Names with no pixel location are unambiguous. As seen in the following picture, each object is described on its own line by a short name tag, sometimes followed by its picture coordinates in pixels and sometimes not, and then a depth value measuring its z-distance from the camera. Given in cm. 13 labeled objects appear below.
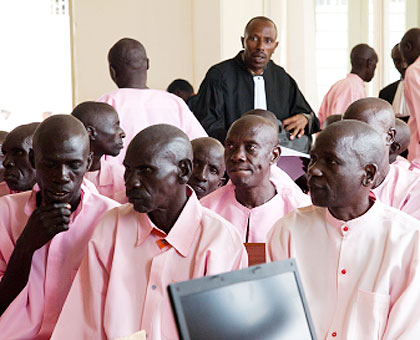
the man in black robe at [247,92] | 604
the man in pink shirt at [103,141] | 462
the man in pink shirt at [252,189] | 417
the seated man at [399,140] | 496
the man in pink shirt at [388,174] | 420
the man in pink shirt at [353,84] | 868
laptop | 175
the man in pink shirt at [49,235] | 324
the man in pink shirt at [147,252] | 304
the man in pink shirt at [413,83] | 685
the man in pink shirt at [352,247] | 295
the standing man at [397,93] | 794
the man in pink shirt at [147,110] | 538
